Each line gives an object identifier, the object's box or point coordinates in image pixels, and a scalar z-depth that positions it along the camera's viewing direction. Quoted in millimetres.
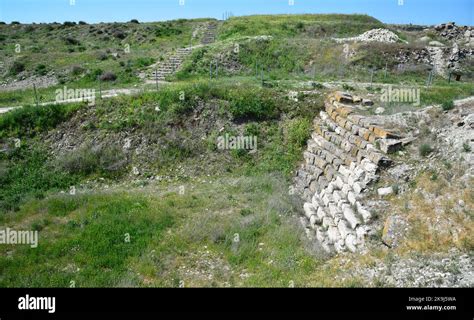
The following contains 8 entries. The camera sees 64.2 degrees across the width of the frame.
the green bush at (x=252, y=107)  18688
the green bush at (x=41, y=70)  29812
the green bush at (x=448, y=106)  13554
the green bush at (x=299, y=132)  17328
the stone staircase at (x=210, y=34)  37625
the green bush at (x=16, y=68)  30808
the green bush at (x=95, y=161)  16875
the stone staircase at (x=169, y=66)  26177
